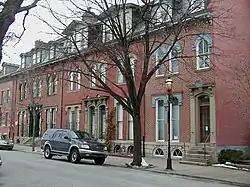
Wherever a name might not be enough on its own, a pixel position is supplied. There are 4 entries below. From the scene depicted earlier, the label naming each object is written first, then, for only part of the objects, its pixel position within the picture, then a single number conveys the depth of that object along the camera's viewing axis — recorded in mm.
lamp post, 19044
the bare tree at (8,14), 6610
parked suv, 20734
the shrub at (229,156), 21109
